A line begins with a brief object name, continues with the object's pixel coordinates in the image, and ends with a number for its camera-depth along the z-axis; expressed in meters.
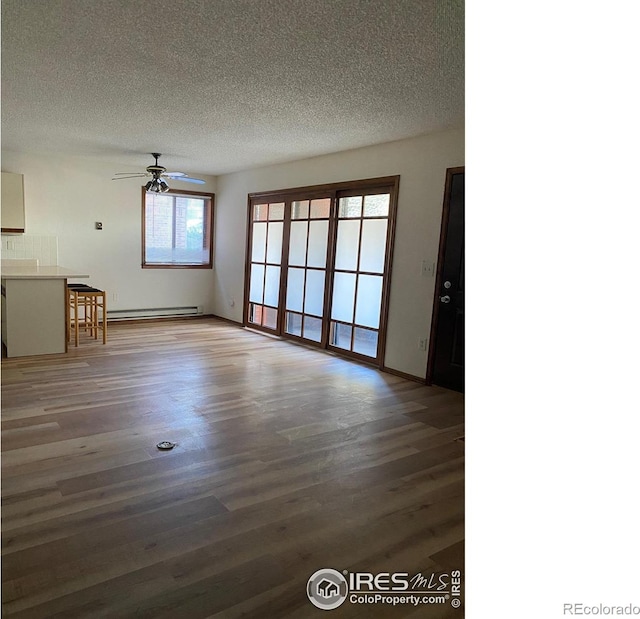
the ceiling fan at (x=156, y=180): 6.13
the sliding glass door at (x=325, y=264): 5.31
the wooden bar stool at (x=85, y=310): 5.77
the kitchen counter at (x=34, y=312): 5.08
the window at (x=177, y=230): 7.68
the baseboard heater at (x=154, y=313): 7.46
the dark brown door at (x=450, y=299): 4.38
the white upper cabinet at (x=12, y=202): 5.96
